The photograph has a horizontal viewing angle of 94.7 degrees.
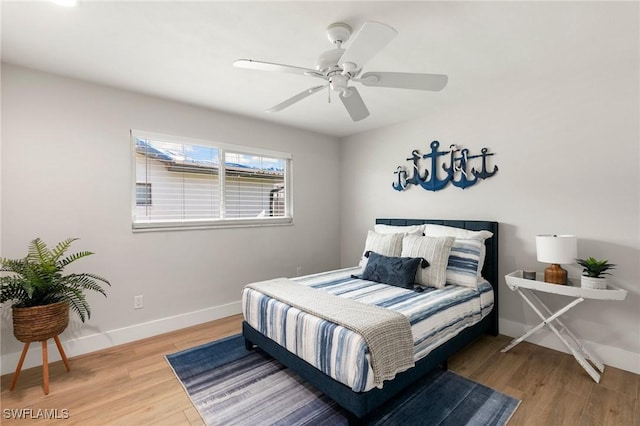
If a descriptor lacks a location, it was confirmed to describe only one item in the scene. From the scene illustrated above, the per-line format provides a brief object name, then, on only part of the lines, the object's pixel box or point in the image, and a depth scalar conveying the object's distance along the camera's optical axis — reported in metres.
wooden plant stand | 2.09
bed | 1.69
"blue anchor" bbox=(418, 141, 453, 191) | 3.49
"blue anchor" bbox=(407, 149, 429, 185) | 3.69
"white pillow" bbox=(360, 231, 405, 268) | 3.08
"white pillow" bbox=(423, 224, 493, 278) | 2.90
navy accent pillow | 2.67
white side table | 2.18
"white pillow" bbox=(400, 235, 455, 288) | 2.68
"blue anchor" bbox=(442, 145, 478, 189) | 3.25
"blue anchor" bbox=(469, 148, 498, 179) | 3.11
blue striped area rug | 1.84
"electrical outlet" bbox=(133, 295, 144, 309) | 2.94
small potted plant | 2.23
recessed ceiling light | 1.65
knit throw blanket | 1.69
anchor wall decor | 3.18
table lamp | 2.30
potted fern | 2.06
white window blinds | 3.04
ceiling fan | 1.65
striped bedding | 1.70
